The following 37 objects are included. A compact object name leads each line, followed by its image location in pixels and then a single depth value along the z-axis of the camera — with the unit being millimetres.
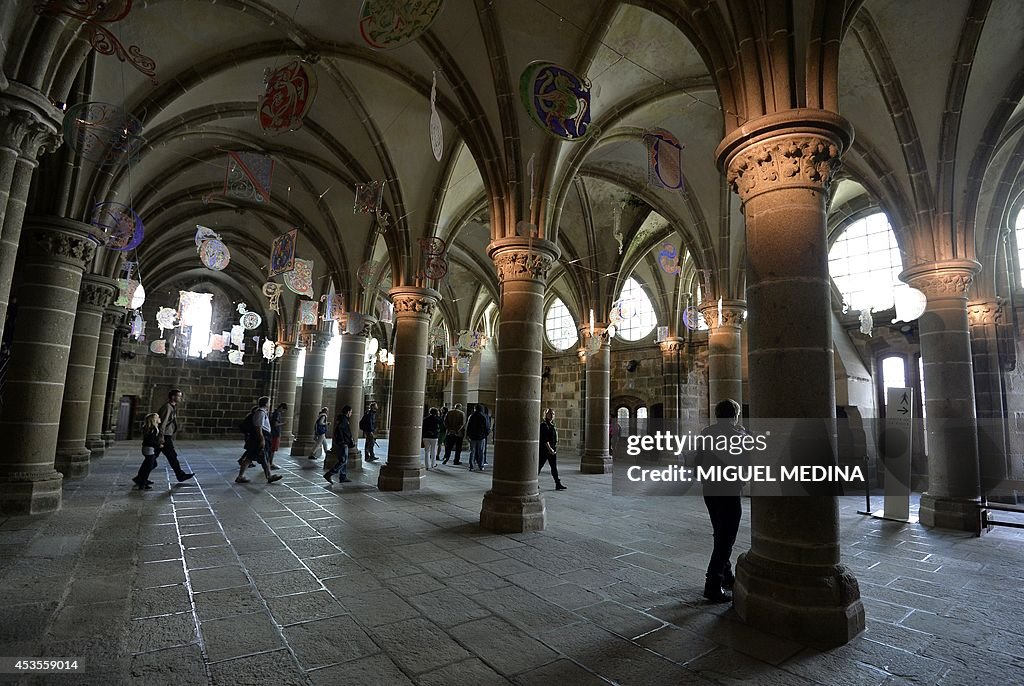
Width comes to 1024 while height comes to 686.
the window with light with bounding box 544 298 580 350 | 22891
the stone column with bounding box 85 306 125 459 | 13680
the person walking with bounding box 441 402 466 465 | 13906
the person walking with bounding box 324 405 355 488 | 9453
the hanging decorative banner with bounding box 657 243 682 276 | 11731
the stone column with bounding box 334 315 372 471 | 12352
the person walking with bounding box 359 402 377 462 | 12742
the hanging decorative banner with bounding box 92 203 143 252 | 7988
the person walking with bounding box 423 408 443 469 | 12172
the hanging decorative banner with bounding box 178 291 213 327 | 16375
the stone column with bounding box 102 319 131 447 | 18031
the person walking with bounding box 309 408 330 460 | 12523
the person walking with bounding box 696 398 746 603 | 3955
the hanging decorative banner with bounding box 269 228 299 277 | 9570
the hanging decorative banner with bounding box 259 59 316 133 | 5230
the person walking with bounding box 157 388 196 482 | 8266
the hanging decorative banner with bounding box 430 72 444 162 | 4895
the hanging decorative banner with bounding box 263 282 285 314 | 13013
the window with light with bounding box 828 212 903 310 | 13445
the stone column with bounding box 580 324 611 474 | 13328
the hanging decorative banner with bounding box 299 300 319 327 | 13234
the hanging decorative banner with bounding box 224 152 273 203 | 6934
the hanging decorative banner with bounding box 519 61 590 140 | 5262
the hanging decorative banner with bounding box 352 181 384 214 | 8039
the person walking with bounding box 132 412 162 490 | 8031
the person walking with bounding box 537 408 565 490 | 9586
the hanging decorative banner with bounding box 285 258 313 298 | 10523
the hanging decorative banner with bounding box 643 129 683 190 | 7008
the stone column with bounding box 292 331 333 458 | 14757
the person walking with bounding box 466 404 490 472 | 12250
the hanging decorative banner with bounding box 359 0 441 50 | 4117
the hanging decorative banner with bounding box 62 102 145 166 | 5688
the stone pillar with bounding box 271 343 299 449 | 17812
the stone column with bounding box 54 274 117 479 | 9664
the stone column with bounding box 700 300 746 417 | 10820
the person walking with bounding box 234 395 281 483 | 9094
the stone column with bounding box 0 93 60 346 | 4691
